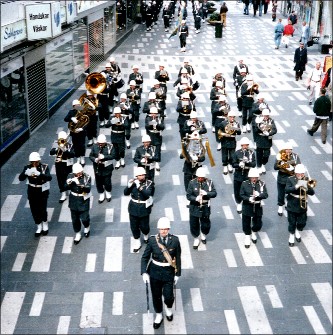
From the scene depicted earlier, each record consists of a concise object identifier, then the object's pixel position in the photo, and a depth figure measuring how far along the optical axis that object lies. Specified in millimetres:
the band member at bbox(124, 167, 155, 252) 11203
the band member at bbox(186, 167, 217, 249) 11211
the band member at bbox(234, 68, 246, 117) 20344
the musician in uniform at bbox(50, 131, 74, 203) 13508
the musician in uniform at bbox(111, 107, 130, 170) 15520
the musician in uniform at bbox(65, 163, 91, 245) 11469
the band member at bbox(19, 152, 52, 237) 11820
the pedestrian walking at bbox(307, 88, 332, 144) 17250
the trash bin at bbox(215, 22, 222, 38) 38312
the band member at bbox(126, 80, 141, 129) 18656
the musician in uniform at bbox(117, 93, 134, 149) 16625
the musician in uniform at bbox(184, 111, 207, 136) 15163
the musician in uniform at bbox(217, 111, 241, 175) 14905
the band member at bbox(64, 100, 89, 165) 15977
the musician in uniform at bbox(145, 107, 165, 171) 15555
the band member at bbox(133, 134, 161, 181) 13453
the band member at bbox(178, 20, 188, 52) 33469
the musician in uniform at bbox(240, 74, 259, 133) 18438
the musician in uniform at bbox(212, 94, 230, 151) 16231
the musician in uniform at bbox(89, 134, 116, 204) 13266
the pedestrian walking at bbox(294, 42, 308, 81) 25672
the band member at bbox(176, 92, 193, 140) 17219
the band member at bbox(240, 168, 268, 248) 11250
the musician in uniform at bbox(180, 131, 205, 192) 13633
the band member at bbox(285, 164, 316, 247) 11281
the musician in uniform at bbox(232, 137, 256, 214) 12914
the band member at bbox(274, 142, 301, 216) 12703
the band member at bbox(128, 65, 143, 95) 20156
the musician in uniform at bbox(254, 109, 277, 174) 14922
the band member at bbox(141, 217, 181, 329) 8961
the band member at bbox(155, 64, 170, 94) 20875
